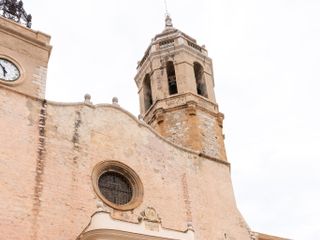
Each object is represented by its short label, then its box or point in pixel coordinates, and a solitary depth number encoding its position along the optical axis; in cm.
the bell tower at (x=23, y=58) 1521
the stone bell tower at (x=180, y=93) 1923
